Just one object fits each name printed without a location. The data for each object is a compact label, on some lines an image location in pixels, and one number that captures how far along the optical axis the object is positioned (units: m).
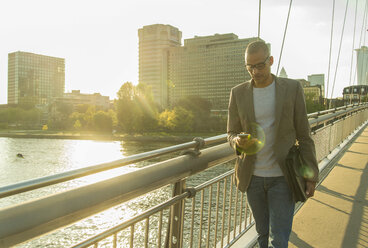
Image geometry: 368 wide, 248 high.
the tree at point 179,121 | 73.25
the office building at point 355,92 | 41.00
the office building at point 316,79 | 162.23
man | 2.10
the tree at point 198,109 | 75.88
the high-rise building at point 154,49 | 143.25
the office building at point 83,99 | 150.38
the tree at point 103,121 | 87.69
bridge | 1.06
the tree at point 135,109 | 78.25
